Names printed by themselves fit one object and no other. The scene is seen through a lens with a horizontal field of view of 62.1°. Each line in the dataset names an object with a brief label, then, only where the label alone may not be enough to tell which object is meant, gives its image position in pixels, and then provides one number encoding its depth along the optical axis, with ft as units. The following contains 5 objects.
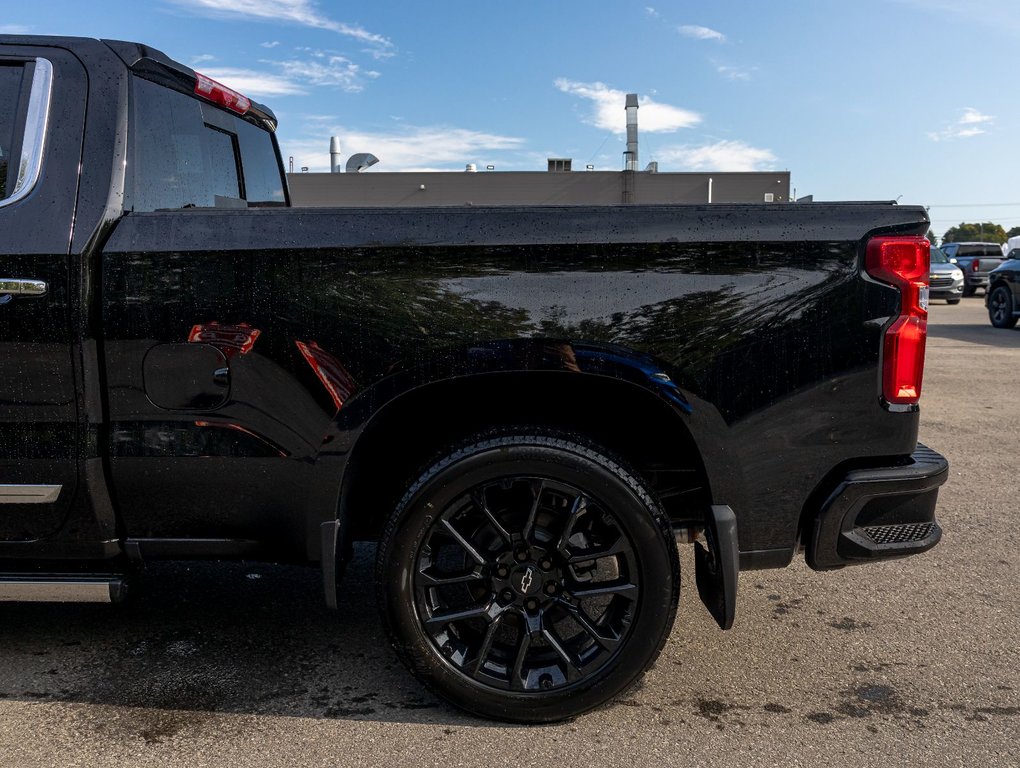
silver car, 79.82
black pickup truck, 8.18
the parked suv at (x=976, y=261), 94.12
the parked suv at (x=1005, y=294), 55.62
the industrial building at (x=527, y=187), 89.35
